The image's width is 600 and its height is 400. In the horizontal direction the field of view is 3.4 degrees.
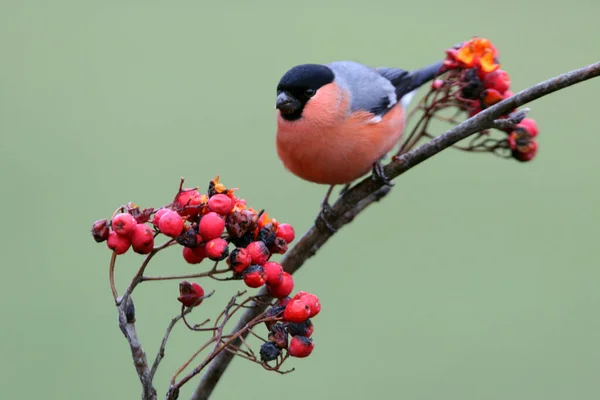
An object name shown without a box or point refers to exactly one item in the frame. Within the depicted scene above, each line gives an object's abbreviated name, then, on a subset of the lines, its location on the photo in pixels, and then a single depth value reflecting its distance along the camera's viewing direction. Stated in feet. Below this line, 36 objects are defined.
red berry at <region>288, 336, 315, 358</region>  14.64
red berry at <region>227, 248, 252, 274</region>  14.64
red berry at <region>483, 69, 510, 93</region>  15.22
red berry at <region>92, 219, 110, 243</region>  14.60
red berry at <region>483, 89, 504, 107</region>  15.21
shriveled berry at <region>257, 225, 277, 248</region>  14.68
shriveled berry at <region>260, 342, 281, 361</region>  14.63
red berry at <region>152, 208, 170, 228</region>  14.62
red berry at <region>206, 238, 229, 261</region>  14.61
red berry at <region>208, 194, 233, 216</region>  14.63
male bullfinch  15.69
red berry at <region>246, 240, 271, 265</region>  14.64
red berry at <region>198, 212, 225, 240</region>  14.61
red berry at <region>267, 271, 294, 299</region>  14.69
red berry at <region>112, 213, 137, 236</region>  14.56
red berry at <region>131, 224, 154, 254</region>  14.57
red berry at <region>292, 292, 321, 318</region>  14.62
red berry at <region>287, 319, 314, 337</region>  14.64
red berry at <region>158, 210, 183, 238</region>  14.59
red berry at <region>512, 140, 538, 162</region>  15.19
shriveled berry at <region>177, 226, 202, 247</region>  14.63
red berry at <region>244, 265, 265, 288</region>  14.63
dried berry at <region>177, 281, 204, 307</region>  14.69
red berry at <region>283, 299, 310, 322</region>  14.62
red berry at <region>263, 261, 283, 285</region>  14.66
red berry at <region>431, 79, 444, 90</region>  15.28
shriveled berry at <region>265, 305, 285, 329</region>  14.66
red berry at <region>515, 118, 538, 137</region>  15.19
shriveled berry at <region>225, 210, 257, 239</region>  14.66
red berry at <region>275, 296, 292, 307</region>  14.68
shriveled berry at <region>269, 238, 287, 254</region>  14.70
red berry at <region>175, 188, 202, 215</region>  14.64
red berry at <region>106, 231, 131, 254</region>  14.57
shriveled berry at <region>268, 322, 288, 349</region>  14.64
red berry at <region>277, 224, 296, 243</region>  14.73
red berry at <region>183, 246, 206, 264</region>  14.65
